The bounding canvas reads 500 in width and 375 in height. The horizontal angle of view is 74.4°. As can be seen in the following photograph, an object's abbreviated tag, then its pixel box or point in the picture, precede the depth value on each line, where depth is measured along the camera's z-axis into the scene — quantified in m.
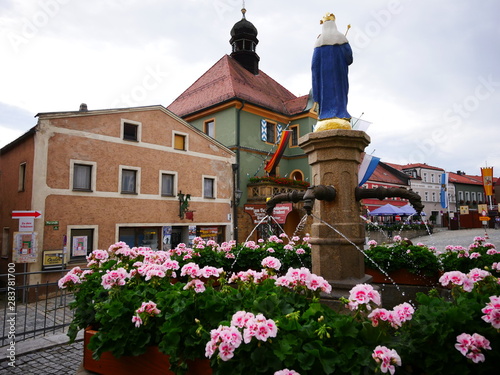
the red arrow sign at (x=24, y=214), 10.62
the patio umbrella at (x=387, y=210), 22.61
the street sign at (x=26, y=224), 10.76
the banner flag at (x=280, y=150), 19.81
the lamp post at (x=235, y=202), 19.17
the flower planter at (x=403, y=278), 5.37
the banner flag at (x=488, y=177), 24.79
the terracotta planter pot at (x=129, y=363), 2.41
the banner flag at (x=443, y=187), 29.41
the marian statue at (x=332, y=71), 4.96
